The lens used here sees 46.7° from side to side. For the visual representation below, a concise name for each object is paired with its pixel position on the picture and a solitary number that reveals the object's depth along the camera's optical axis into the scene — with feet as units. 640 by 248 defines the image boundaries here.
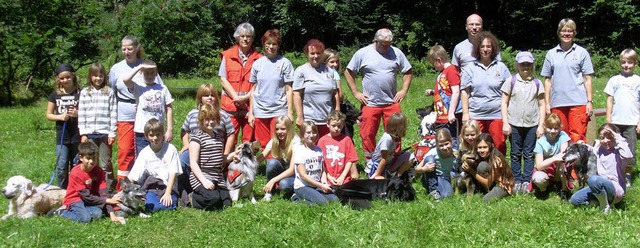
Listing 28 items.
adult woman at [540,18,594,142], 25.62
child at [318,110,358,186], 25.04
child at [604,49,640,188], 25.96
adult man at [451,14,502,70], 26.37
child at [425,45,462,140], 26.45
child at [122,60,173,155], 25.36
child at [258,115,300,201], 25.09
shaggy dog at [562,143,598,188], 22.39
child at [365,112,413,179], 25.41
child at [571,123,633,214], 21.67
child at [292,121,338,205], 23.85
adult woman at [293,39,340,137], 26.40
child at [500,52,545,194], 24.80
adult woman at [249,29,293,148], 26.58
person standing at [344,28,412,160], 26.96
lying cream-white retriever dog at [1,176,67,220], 22.02
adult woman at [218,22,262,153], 27.30
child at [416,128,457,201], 24.58
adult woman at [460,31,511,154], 25.14
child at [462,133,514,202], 23.76
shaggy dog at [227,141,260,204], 24.13
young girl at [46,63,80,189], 25.55
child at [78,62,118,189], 25.35
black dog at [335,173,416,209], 23.59
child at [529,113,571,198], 23.86
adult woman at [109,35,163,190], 25.75
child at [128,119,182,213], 23.84
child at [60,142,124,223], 22.13
